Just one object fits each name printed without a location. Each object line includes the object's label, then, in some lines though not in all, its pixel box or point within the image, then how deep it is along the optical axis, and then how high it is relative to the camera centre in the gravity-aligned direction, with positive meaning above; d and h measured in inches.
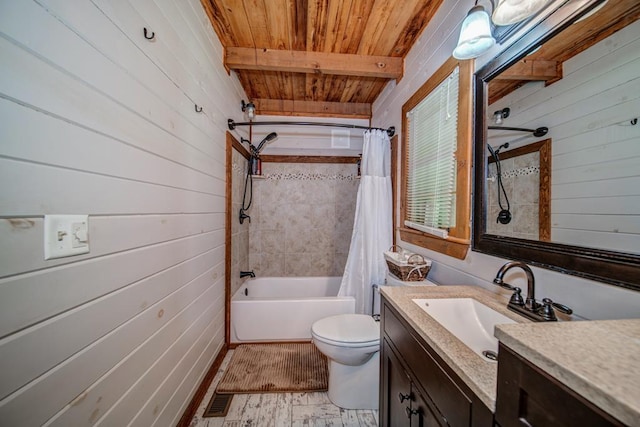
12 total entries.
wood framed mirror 25.9 +11.0
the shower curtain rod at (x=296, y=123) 86.3 +31.8
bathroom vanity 13.8 -12.3
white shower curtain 85.8 -5.8
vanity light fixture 35.5 +30.8
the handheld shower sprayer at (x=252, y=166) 108.6 +20.5
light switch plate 25.5 -3.2
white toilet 58.4 -38.5
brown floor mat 68.6 -51.1
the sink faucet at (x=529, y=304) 31.3 -13.0
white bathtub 87.8 -39.3
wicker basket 62.9 -15.3
